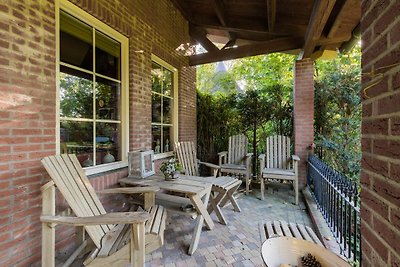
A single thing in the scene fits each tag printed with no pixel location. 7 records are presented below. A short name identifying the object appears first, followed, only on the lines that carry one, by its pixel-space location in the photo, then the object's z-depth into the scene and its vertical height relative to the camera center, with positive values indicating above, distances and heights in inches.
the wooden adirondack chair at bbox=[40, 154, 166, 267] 55.6 -24.8
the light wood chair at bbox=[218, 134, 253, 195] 171.5 -16.6
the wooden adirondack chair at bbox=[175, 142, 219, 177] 133.2 -15.9
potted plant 102.0 -17.3
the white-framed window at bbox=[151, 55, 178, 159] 140.6 +17.0
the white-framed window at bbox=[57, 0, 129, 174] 81.8 +17.5
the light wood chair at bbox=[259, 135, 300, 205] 157.0 -17.4
